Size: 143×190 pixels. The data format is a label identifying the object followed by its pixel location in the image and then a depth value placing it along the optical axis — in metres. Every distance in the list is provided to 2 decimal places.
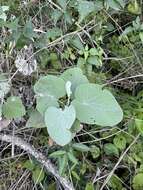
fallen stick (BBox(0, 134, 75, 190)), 1.15
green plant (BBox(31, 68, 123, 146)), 1.00
